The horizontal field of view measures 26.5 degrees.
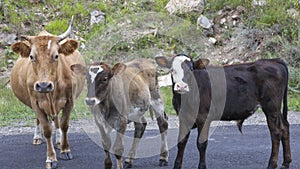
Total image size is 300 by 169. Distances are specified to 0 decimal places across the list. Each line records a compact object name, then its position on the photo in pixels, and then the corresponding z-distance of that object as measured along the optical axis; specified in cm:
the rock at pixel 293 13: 2112
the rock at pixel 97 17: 2181
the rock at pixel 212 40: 2072
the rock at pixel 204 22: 2122
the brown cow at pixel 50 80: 957
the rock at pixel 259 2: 2198
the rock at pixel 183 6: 2153
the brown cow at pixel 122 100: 875
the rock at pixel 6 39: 2058
